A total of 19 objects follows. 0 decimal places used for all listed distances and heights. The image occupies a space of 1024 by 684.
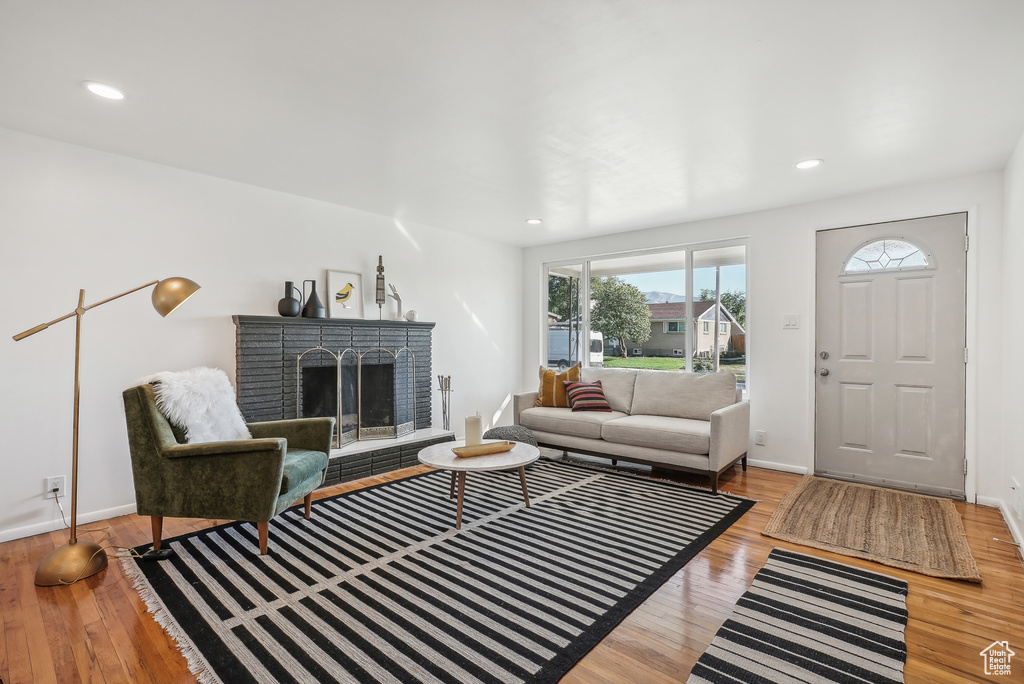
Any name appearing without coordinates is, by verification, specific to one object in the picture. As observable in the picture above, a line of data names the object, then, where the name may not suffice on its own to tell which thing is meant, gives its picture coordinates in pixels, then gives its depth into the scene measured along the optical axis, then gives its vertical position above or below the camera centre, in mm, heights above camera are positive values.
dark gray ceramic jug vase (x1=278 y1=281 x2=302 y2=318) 3805 +234
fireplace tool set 5094 -629
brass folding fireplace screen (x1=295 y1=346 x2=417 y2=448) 4070 -603
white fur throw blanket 2654 -384
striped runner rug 1682 -1158
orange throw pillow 4949 -548
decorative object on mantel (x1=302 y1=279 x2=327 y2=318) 3963 +226
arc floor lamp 2281 -1035
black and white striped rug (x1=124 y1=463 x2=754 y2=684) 1750 -1149
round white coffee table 2973 -795
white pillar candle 3386 -666
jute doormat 2541 -1180
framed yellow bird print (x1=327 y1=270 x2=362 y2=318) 4215 +350
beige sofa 3744 -756
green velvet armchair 2514 -704
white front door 3594 -176
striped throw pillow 4719 -607
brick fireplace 3617 -211
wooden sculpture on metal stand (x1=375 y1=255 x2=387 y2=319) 4473 +434
